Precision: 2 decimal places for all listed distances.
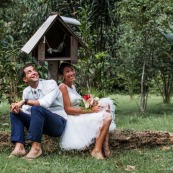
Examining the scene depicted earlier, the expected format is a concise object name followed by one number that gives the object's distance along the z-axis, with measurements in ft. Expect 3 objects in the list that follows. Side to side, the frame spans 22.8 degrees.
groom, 14.74
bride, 15.43
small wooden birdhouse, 17.31
